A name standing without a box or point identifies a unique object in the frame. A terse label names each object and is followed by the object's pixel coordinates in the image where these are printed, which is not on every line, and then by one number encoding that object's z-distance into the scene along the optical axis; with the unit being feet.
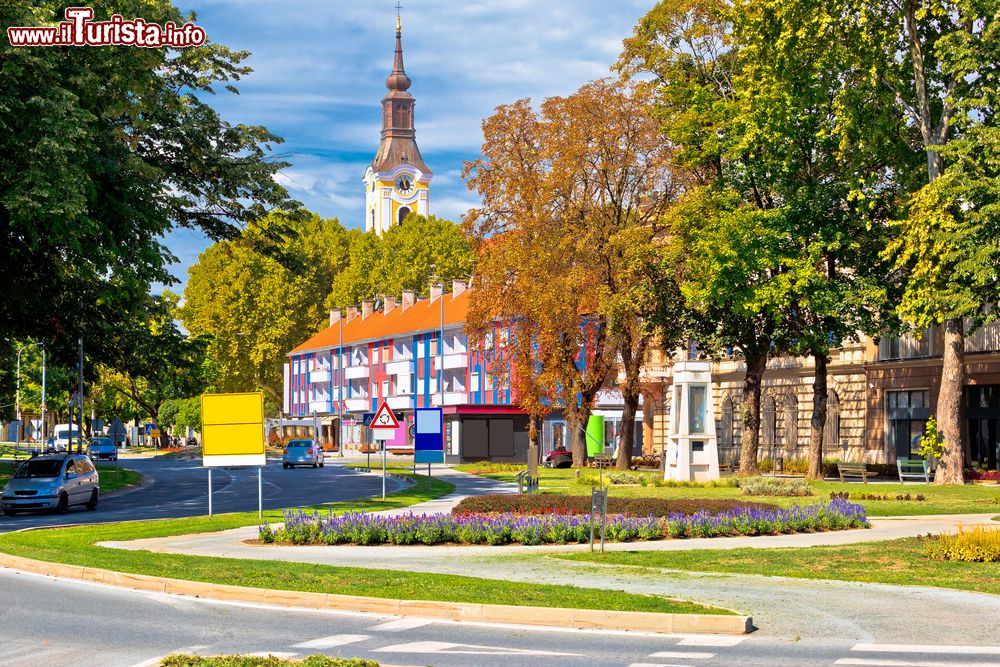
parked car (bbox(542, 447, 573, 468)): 241.76
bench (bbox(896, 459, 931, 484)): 149.32
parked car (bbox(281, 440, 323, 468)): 243.40
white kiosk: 153.89
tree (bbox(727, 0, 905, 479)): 143.54
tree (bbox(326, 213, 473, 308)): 409.90
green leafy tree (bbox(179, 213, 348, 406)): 379.76
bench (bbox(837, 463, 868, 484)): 157.37
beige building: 170.91
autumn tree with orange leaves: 179.83
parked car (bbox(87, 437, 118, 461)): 284.20
